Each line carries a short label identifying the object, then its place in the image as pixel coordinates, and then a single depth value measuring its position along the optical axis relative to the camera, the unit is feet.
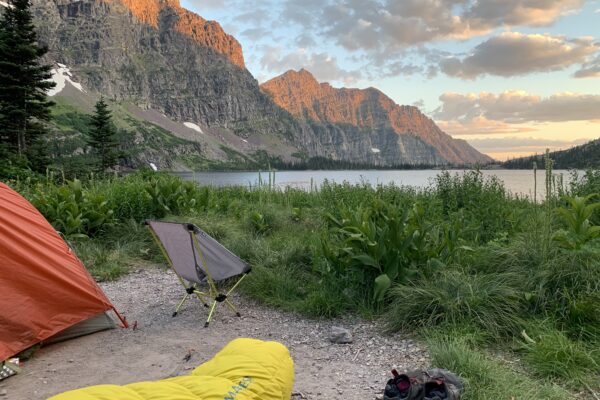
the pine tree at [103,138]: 113.19
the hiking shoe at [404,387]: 9.20
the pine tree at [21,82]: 75.10
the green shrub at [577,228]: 14.57
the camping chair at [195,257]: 16.59
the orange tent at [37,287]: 12.95
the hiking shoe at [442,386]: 9.11
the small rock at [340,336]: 14.03
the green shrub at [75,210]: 26.02
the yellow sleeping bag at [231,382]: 7.41
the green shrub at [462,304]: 13.39
